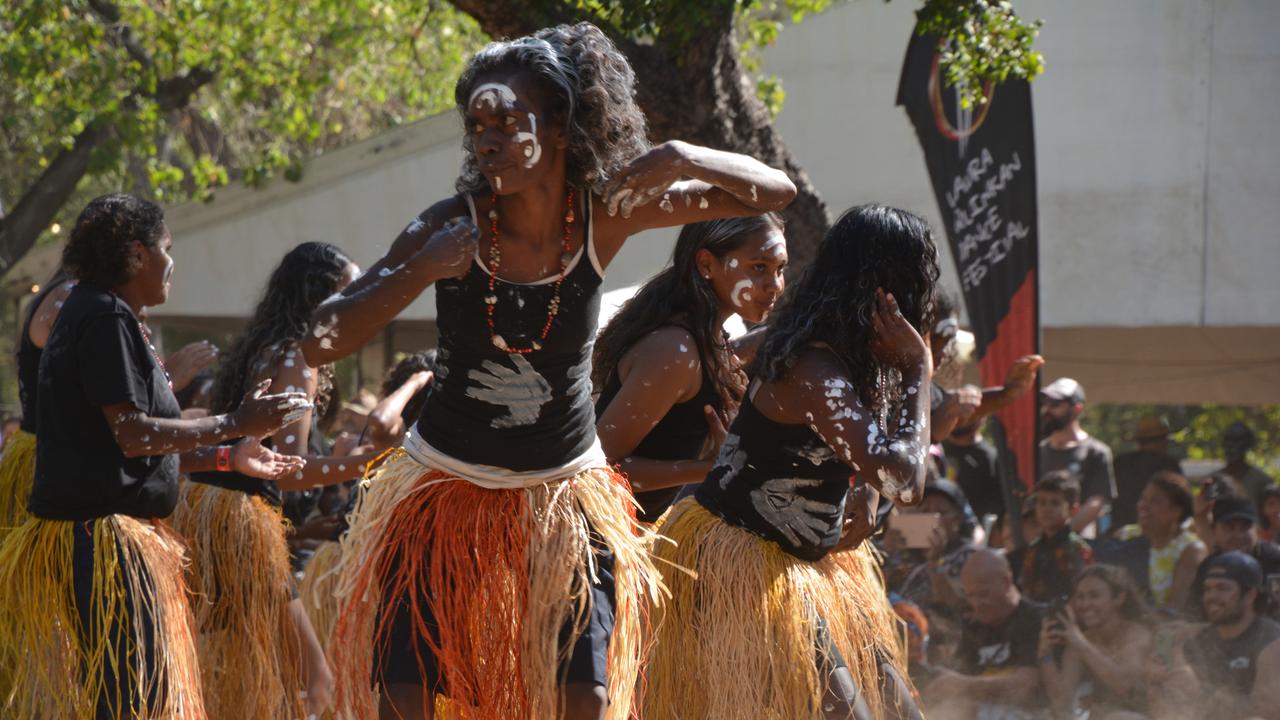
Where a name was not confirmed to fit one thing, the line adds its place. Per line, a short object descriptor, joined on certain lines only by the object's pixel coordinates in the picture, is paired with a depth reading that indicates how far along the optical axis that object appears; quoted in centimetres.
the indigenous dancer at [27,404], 878
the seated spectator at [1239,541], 1295
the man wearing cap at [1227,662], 1193
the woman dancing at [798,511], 681
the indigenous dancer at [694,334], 776
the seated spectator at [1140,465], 1535
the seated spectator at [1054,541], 1396
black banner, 1458
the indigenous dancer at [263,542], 929
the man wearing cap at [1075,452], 1512
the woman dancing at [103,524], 755
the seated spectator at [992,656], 1302
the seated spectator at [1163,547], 1351
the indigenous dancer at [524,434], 579
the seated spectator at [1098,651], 1277
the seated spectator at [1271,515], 1481
